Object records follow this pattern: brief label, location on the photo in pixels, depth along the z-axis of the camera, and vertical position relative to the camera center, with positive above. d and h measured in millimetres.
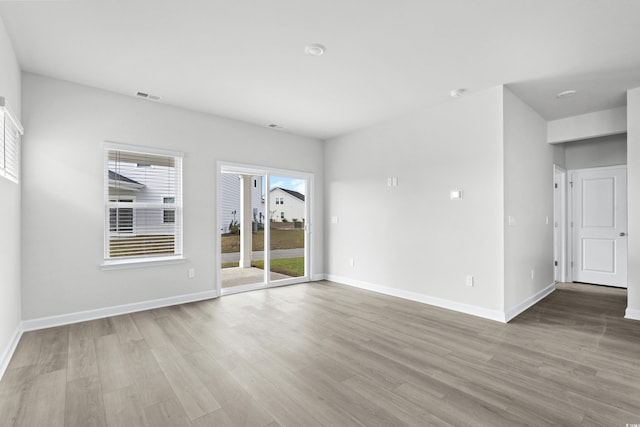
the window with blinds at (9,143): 2482 +662
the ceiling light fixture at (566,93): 3814 +1523
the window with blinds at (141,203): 3902 +159
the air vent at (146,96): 3910 +1557
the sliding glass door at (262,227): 5211 -232
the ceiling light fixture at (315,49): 2830 +1561
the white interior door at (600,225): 5270 -231
